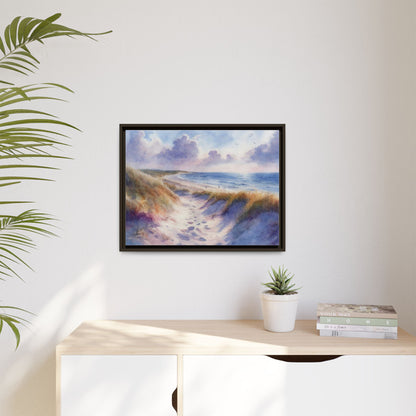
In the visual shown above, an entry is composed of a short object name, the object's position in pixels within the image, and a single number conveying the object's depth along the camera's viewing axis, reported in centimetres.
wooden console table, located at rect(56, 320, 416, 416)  145
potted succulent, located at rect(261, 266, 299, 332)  163
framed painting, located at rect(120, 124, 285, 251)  188
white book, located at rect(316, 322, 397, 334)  157
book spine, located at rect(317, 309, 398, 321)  158
